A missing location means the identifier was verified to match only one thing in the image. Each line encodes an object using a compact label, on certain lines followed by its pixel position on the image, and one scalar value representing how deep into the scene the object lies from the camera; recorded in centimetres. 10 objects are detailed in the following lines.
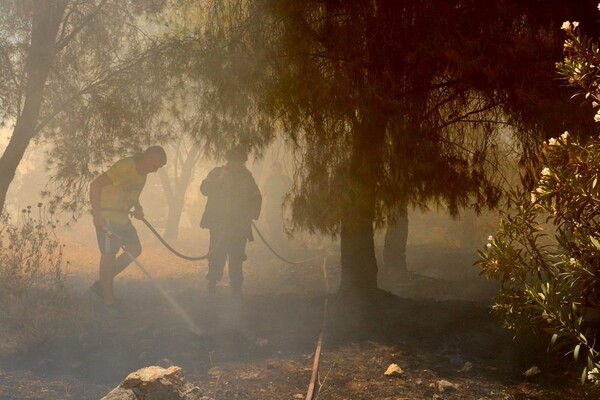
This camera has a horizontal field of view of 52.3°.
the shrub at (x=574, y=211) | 330
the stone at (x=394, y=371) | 577
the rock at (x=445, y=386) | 533
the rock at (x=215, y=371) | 581
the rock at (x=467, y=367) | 591
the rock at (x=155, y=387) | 422
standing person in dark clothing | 910
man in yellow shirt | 785
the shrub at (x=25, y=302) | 700
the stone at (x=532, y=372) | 564
